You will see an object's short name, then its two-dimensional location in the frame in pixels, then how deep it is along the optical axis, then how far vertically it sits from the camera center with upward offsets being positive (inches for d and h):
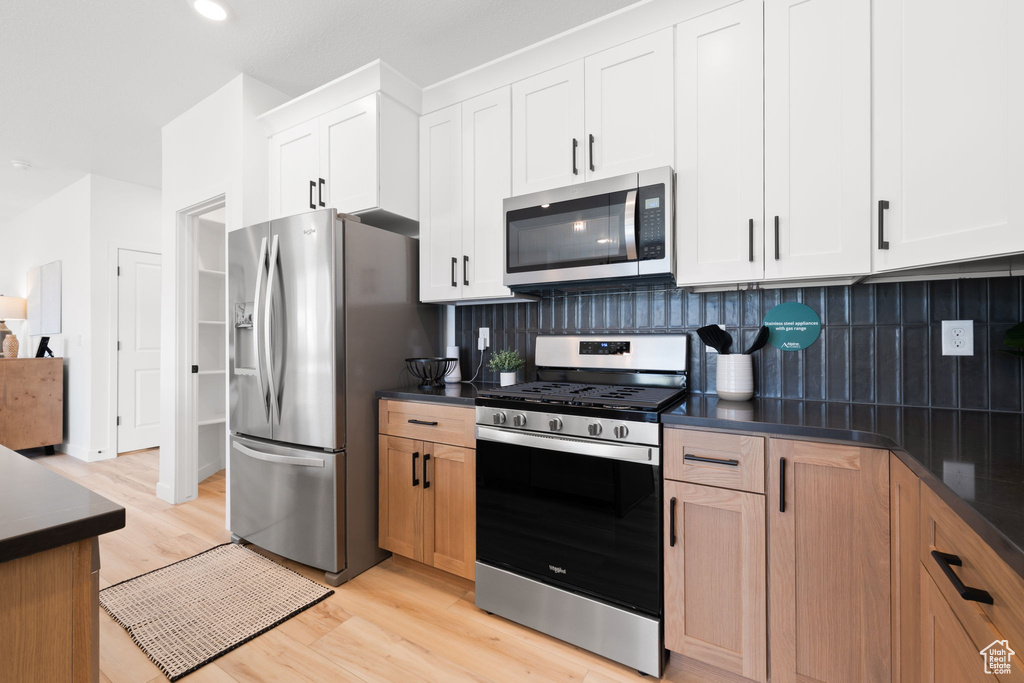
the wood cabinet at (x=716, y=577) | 57.6 -31.0
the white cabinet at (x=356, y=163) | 96.0 +38.8
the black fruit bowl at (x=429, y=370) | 98.5 -6.8
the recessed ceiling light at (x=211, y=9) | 83.8 +61.0
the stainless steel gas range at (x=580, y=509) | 63.2 -25.5
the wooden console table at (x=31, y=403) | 171.6 -24.5
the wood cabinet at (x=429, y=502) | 81.7 -30.4
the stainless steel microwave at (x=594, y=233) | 73.3 +18.1
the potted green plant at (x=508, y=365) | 95.1 -5.5
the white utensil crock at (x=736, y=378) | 75.0 -6.5
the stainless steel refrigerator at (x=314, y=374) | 86.2 -7.0
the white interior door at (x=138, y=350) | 179.2 -4.5
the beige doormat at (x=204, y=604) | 69.1 -45.9
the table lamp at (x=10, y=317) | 188.7 +9.6
